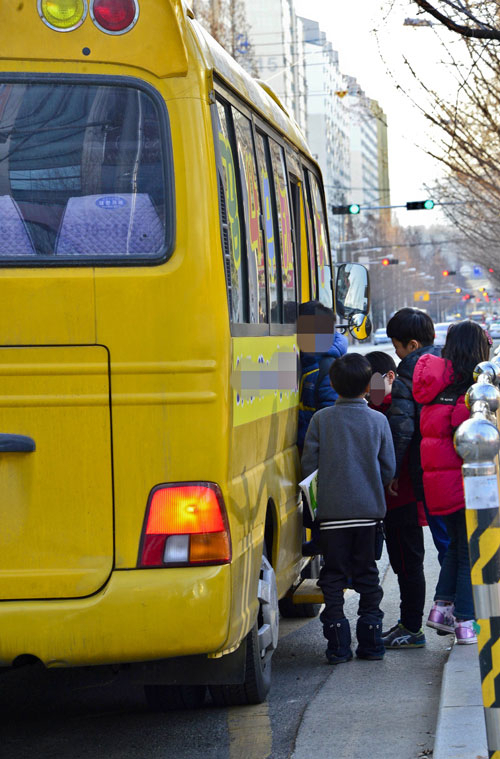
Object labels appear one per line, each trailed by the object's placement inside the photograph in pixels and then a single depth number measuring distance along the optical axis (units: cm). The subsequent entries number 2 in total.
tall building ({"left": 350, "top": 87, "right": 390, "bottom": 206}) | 17450
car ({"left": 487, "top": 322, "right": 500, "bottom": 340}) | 7628
